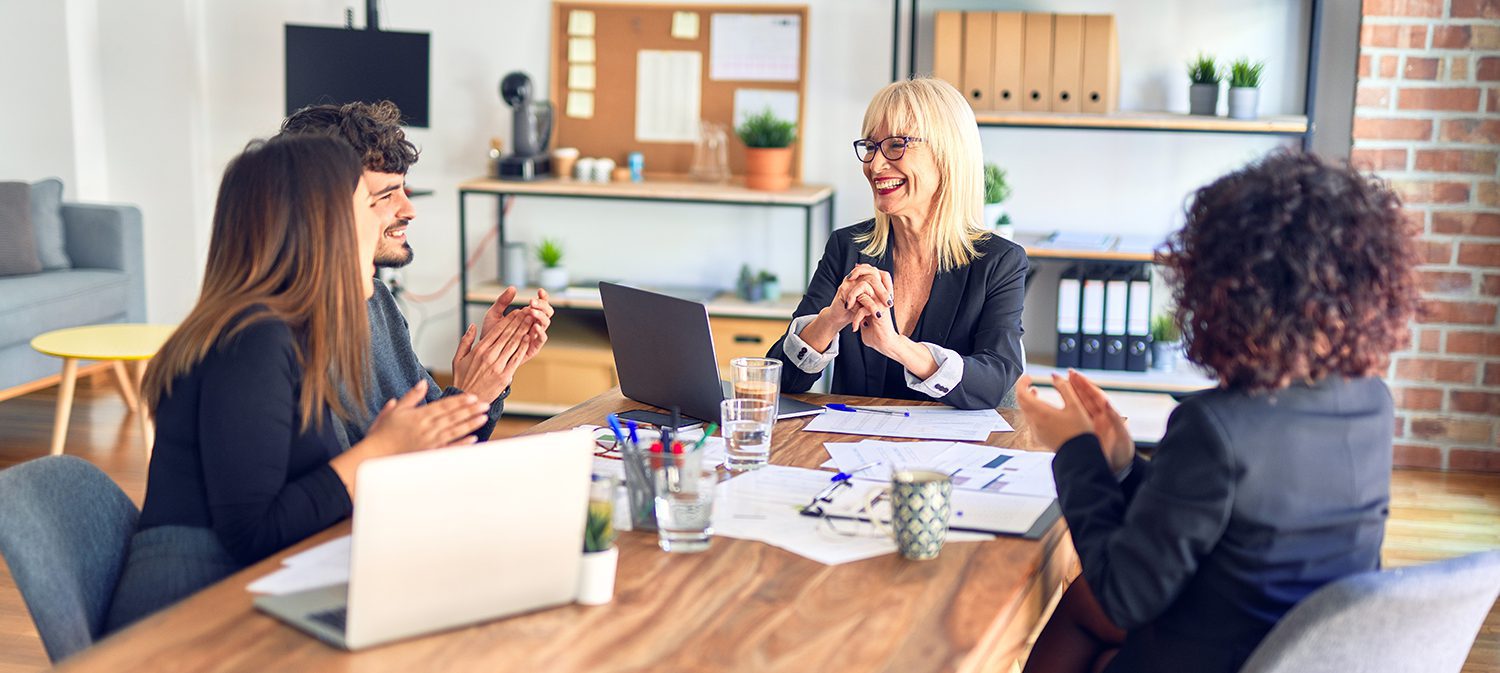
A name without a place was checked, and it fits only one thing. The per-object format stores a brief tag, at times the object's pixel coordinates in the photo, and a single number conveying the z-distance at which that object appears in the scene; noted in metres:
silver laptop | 1.22
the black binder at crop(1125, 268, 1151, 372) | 4.28
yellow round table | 4.04
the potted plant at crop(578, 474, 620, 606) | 1.37
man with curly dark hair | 2.15
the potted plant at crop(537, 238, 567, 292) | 4.79
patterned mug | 1.52
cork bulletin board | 4.83
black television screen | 4.70
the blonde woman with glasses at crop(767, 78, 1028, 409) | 2.49
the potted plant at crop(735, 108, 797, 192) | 4.58
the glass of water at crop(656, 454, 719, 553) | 1.54
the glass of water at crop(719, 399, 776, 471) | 1.89
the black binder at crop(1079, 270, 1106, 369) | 4.30
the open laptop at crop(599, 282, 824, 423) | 2.08
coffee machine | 4.68
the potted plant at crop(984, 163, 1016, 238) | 4.27
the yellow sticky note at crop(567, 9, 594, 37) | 4.91
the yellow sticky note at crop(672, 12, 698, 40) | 4.85
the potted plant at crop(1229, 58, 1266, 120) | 4.17
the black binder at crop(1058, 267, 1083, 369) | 4.31
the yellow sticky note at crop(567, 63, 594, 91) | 4.94
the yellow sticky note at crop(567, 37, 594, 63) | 4.93
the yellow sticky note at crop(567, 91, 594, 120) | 4.96
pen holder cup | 1.60
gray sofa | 4.49
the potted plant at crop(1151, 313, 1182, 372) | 4.36
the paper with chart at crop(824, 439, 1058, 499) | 1.84
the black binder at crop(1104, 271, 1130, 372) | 4.29
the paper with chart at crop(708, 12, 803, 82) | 4.81
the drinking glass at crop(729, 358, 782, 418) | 2.06
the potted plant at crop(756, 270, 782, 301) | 4.73
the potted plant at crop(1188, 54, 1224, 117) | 4.24
